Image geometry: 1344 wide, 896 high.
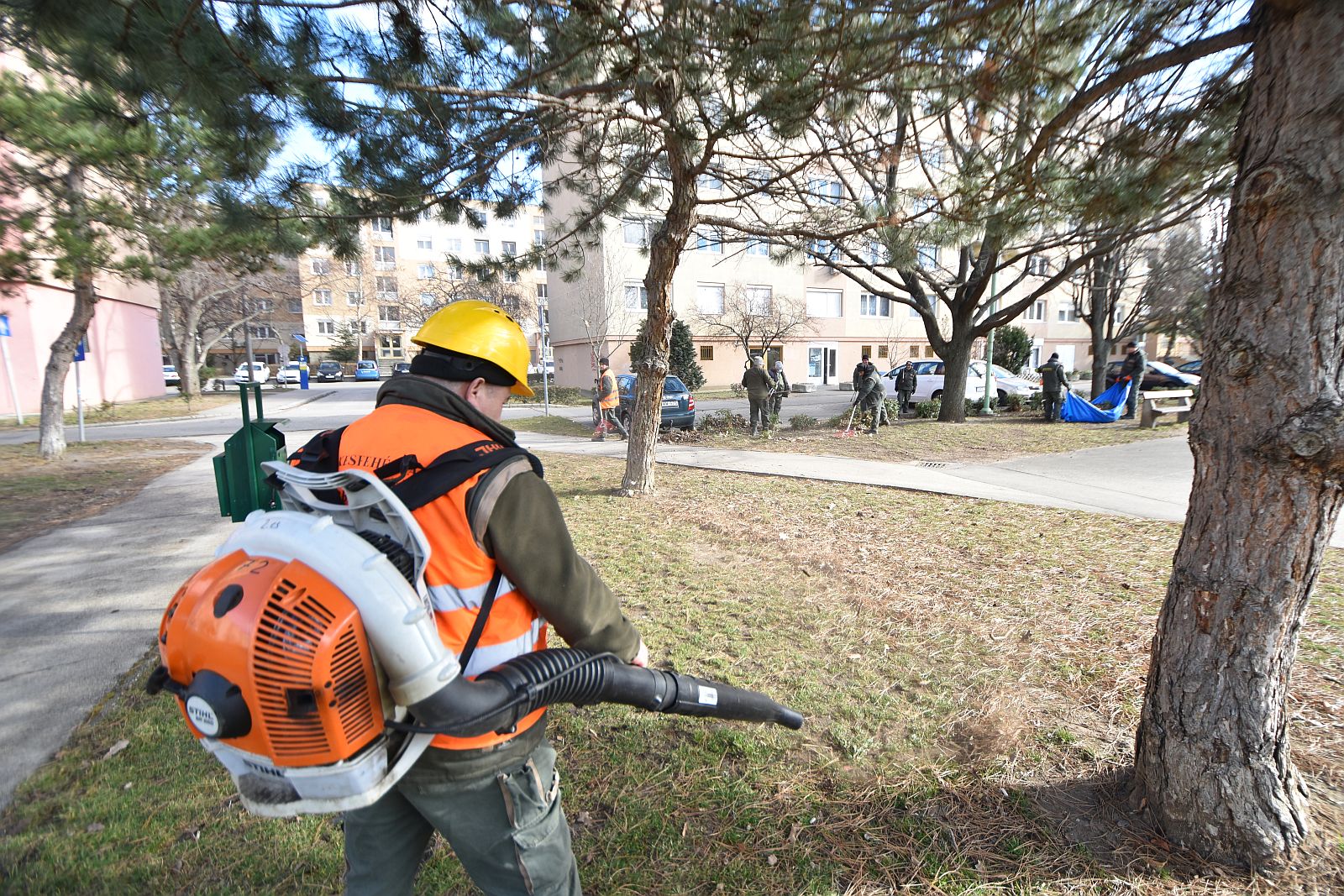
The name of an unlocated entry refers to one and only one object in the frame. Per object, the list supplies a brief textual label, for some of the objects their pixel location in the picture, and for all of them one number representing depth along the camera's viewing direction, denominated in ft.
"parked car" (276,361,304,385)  138.92
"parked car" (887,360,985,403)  63.52
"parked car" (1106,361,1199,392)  52.95
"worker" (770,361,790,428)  49.55
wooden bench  43.11
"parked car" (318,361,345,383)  151.56
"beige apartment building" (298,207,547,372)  123.85
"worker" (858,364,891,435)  44.39
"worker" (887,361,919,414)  57.26
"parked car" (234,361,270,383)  128.17
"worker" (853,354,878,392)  45.62
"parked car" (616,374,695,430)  48.29
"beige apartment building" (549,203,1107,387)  89.45
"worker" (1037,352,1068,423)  46.93
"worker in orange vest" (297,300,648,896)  4.40
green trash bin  13.91
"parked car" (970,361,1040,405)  63.57
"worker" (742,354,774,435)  44.68
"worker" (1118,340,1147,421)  47.52
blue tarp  47.67
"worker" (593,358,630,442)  45.60
